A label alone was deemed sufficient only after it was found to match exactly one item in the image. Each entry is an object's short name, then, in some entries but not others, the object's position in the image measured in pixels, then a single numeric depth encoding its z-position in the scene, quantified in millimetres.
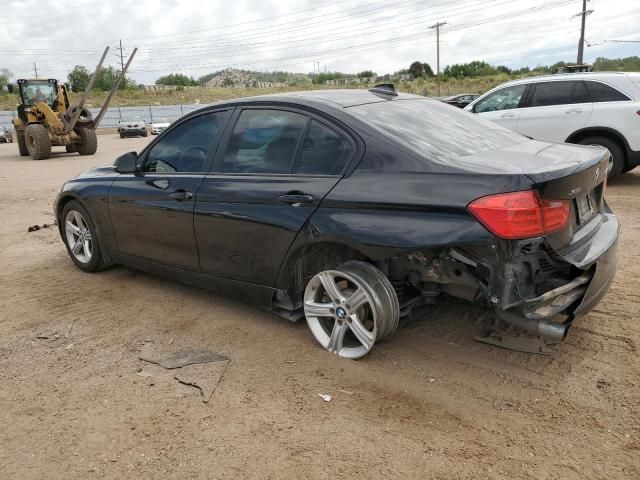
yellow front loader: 17938
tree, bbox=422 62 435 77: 74669
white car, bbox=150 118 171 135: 33125
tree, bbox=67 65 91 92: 76250
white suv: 7910
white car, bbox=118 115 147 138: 31267
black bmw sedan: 2725
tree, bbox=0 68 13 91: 83625
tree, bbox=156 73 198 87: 94031
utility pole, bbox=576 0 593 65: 41900
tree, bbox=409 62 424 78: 74562
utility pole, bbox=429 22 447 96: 59344
